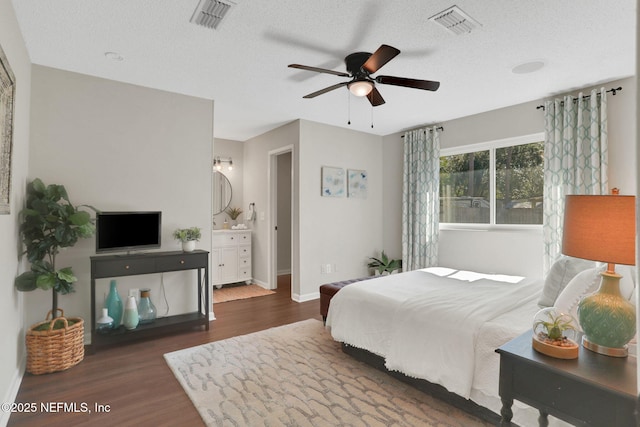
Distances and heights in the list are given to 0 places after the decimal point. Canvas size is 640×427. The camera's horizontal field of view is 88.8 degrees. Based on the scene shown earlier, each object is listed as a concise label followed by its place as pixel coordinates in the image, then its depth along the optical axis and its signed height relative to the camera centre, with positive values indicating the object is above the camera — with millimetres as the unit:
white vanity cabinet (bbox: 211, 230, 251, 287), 5309 -720
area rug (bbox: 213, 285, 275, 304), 4793 -1241
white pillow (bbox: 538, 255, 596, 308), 2295 -440
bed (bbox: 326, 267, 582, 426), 1917 -755
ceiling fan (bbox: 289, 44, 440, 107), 2504 +1086
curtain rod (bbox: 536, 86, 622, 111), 3306 +1279
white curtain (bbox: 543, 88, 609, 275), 3365 +659
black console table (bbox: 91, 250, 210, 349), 2951 -571
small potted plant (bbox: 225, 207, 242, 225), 5957 +8
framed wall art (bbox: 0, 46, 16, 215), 1839 +522
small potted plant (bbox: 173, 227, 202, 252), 3529 -260
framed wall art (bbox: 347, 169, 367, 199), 5261 +504
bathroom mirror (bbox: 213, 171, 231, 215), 5845 +372
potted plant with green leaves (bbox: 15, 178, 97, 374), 2525 -455
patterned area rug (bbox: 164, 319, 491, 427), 1995 -1244
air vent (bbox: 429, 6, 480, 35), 2180 +1351
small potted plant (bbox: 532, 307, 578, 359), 1322 -523
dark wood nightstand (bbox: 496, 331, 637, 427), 1118 -638
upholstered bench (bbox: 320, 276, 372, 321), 3414 -843
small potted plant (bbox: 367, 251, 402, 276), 5254 -831
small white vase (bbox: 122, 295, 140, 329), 3127 -983
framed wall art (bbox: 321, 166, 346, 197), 4906 +500
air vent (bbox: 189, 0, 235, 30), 2094 +1347
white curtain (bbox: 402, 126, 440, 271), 4816 +243
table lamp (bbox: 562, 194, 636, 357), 1251 -147
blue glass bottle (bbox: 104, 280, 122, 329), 3143 -892
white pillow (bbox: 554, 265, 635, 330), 1678 -393
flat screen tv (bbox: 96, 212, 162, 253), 3080 -177
